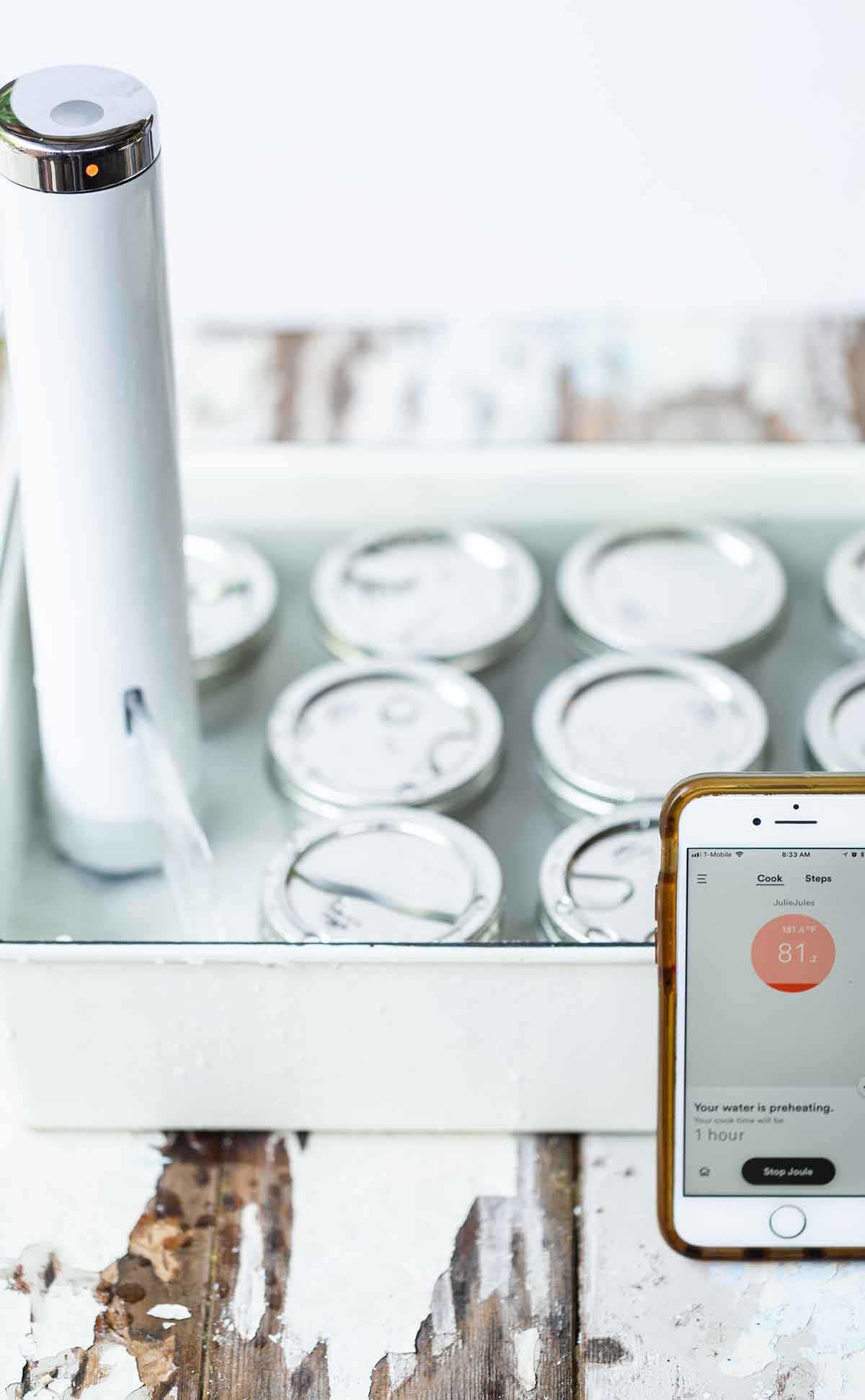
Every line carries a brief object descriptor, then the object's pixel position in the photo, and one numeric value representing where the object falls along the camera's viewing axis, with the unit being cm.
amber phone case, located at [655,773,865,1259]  84
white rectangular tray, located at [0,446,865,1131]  87
